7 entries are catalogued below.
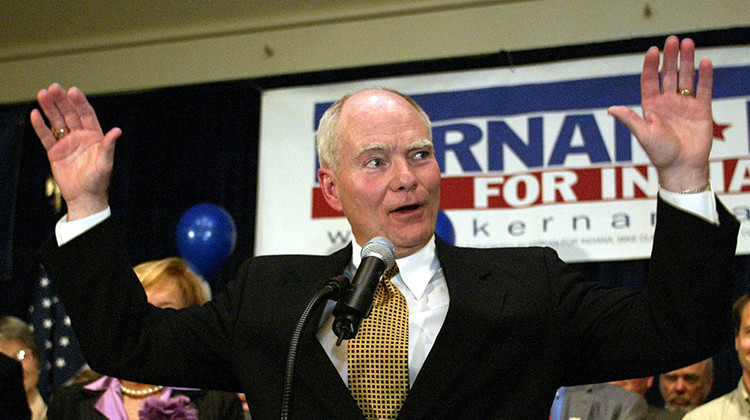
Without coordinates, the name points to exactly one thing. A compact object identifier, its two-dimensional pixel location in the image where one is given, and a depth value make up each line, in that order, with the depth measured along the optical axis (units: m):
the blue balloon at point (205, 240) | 4.68
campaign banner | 4.64
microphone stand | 1.34
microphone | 1.37
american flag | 5.59
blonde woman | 3.29
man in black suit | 1.52
